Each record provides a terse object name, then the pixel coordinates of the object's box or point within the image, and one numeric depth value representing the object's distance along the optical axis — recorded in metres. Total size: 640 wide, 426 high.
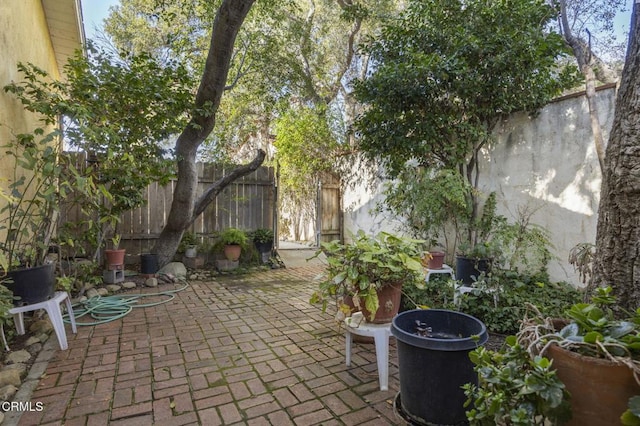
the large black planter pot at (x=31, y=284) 2.28
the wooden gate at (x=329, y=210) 7.11
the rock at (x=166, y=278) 4.68
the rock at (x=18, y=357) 2.19
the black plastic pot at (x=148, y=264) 4.70
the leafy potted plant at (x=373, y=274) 2.08
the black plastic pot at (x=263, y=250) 5.98
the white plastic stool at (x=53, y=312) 2.31
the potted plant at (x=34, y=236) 2.29
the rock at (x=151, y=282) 4.46
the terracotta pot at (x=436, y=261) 3.69
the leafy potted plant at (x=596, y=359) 0.91
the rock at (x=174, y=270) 4.85
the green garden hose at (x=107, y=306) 3.13
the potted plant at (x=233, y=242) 5.52
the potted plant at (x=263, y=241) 5.95
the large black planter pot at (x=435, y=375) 1.50
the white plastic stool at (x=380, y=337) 1.95
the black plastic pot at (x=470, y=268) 3.25
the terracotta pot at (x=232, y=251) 5.56
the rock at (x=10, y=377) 1.90
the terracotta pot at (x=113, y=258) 4.37
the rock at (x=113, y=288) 4.11
